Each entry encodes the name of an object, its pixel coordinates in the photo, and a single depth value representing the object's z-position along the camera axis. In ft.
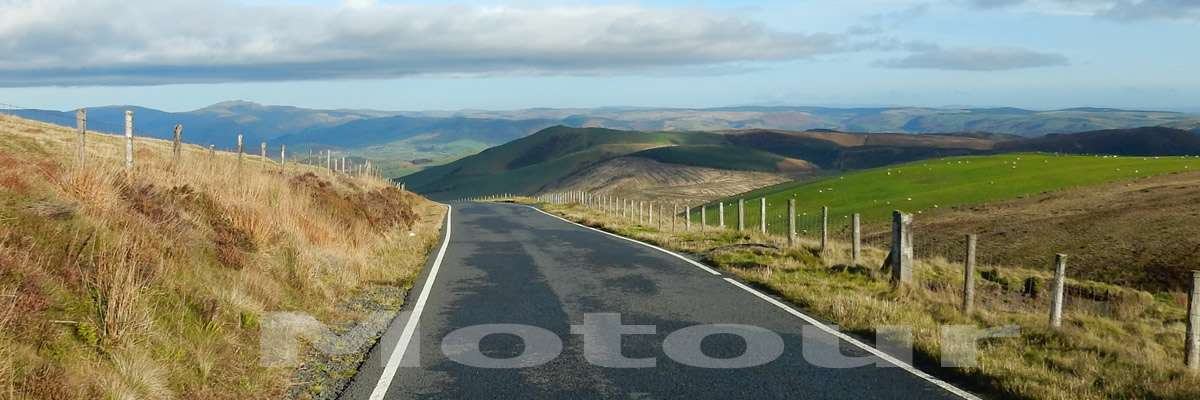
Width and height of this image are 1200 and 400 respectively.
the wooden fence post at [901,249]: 44.83
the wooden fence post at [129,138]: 46.47
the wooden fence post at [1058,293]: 34.94
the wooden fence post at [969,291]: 37.45
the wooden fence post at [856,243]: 57.16
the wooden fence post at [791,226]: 68.84
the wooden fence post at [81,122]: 48.31
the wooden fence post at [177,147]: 53.61
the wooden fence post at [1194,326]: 28.14
